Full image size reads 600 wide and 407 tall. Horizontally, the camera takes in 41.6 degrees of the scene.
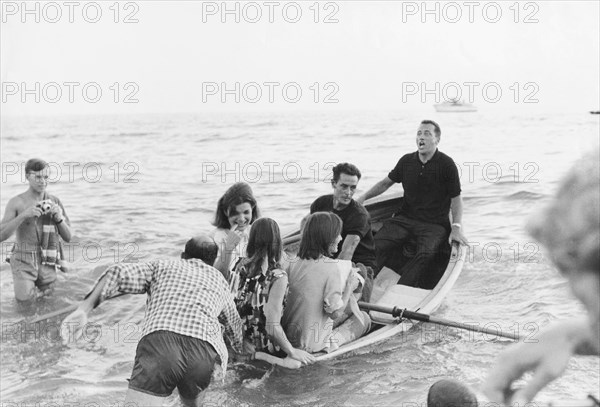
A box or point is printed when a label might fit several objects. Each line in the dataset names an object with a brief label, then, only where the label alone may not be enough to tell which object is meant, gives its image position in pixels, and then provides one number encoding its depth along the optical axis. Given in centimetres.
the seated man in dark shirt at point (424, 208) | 788
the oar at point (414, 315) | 636
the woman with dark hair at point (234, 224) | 608
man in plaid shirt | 434
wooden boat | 647
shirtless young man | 748
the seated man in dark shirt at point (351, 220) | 685
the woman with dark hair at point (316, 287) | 561
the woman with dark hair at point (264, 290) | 539
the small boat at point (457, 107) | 6381
